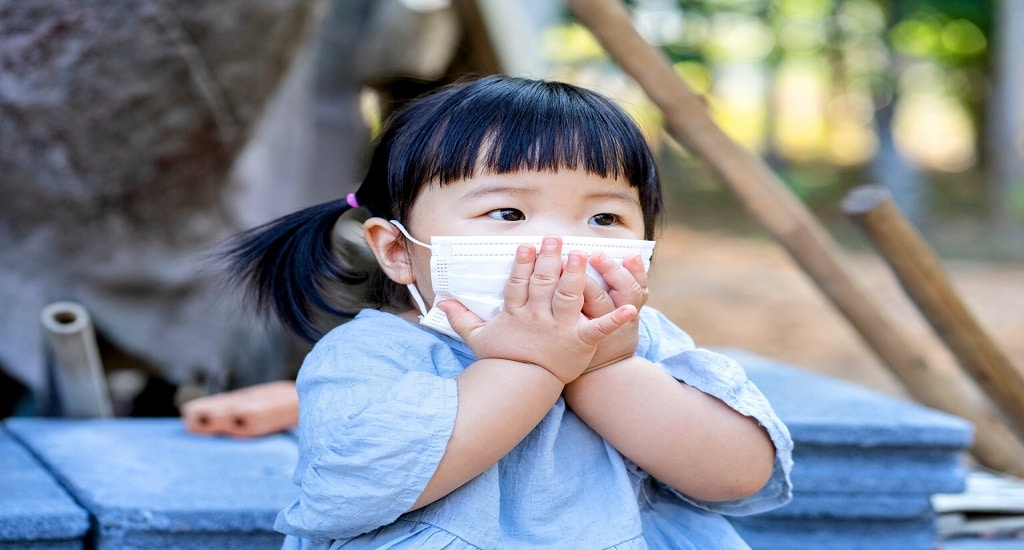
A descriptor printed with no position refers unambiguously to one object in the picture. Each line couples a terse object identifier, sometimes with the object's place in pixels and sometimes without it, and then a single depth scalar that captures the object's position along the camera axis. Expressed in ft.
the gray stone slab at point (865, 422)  14.16
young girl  8.73
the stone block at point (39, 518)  11.60
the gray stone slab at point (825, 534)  14.57
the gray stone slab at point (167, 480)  12.25
